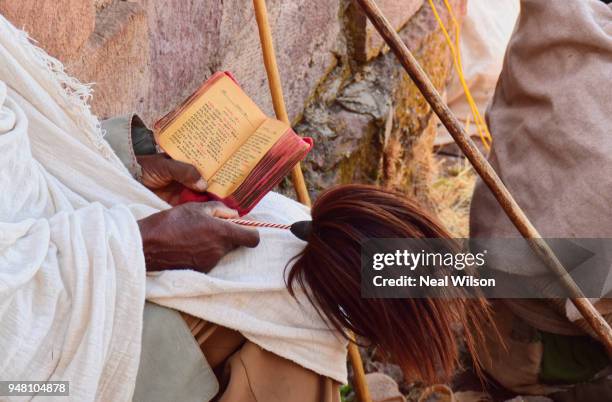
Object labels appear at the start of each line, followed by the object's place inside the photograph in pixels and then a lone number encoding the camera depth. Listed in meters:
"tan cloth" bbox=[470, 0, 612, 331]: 4.71
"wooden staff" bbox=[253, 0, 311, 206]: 4.70
